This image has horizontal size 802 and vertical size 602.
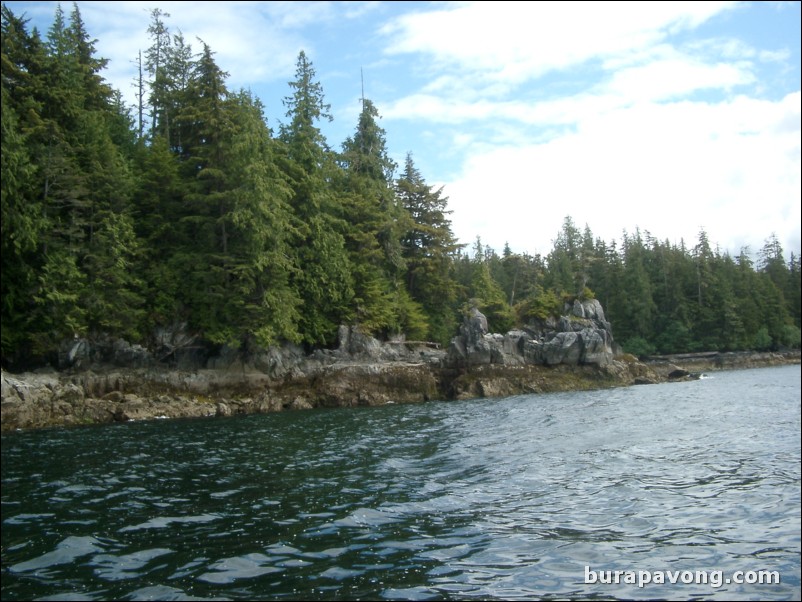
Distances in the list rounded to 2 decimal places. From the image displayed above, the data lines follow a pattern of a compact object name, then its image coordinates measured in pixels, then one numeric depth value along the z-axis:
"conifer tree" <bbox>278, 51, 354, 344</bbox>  40.22
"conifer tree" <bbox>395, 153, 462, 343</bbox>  52.44
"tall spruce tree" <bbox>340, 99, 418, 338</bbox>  43.34
